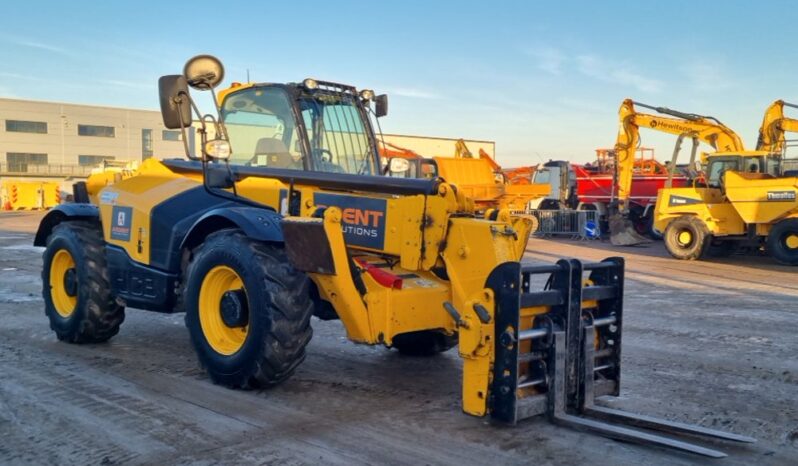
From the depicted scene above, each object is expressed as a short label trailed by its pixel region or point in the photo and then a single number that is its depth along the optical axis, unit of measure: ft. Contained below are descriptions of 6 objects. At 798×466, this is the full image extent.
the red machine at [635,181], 75.97
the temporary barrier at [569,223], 77.00
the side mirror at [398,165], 20.84
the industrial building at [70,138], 184.85
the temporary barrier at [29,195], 128.16
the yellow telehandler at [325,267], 14.69
